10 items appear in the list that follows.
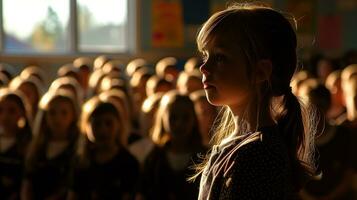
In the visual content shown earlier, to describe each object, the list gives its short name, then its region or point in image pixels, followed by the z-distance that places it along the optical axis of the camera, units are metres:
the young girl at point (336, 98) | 5.64
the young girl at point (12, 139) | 4.41
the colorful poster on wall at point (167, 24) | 11.53
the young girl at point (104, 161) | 4.07
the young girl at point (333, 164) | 4.45
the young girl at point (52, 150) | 4.39
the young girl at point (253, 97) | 1.32
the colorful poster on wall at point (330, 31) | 11.81
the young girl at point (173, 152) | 3.96
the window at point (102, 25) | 11.55
